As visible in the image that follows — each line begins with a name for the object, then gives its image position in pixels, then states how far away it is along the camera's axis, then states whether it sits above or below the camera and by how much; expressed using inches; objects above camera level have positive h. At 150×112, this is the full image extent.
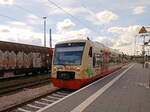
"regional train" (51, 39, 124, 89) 280.1 -12.1
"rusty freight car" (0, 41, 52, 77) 407.4 -1.1
